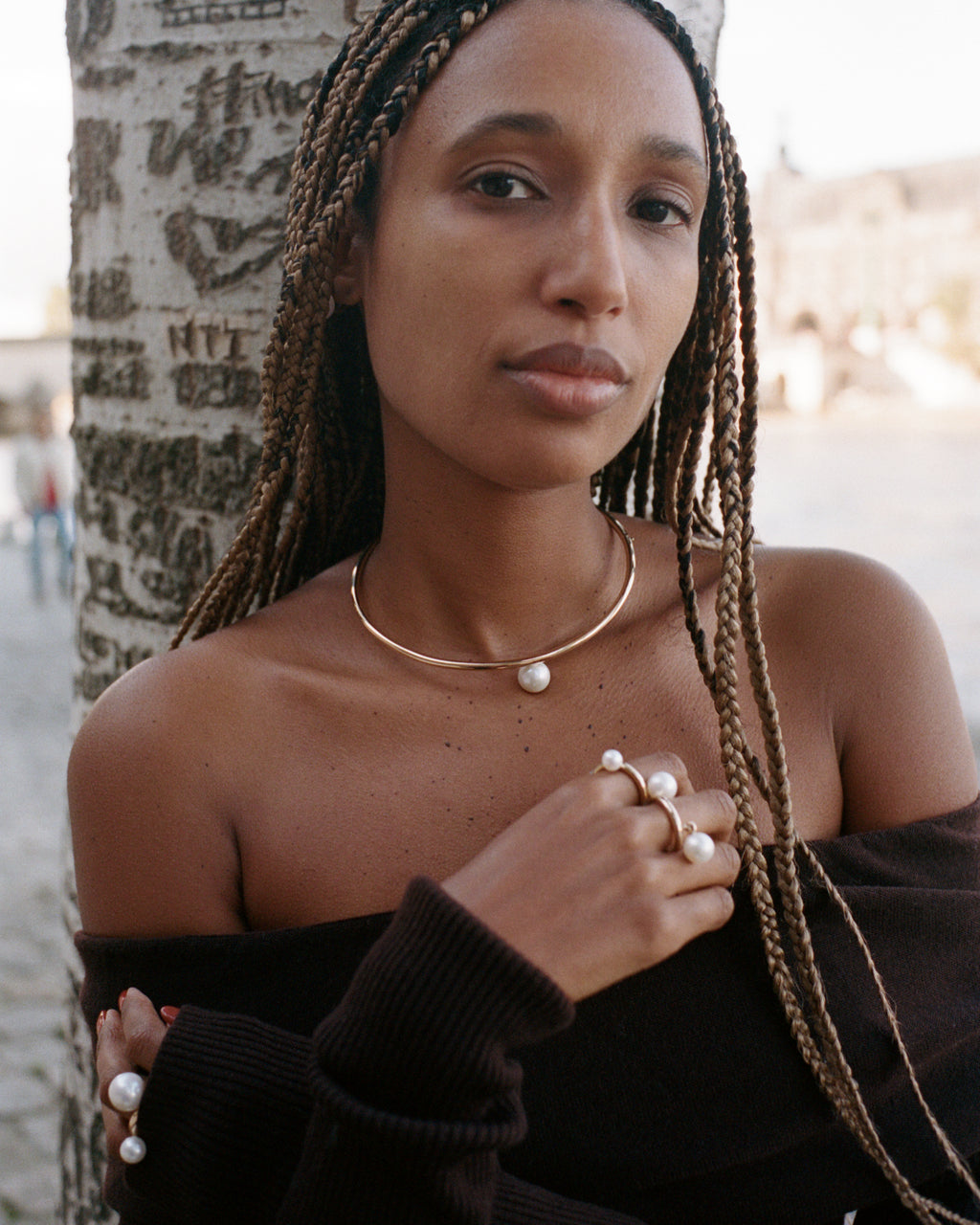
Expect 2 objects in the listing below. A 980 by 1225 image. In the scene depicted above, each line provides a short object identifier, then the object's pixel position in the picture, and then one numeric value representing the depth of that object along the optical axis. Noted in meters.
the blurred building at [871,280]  48.19
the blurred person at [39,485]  13.08
